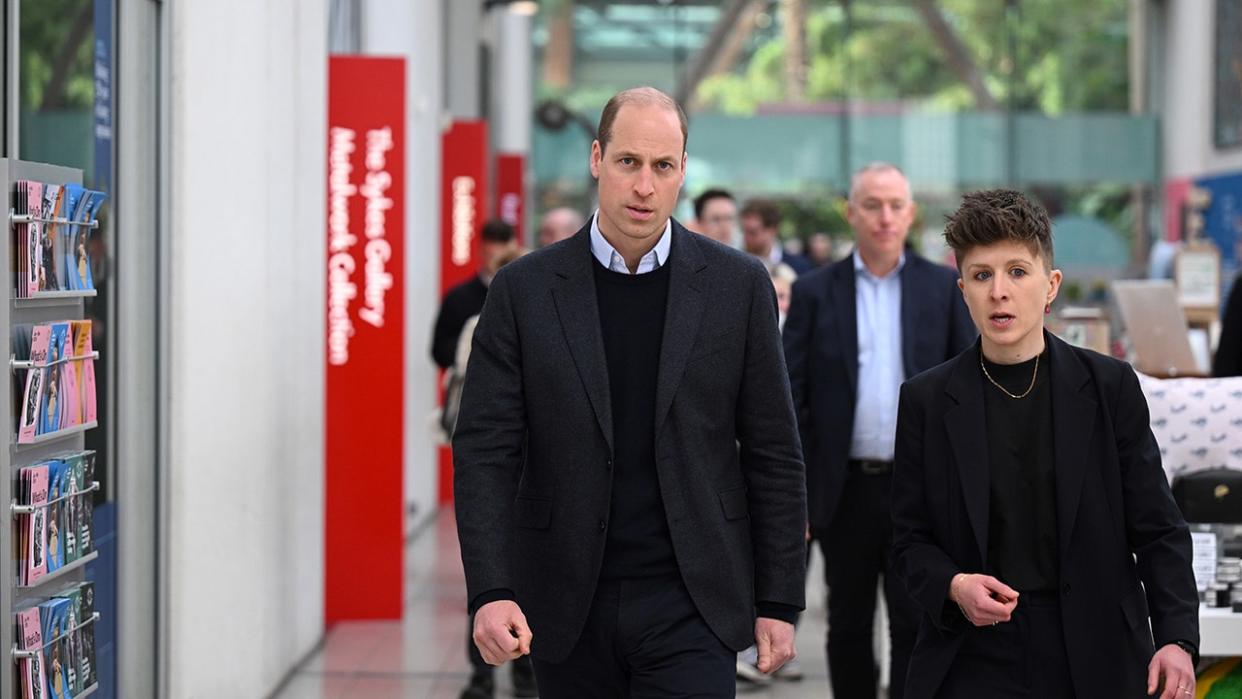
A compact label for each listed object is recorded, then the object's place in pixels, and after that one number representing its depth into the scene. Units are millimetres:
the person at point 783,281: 13122
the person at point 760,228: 15383
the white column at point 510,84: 34625
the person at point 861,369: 9312
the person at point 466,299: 14586
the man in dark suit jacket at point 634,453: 5773
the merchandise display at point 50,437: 6508
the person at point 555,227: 17406
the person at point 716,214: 14297
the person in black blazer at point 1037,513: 5758
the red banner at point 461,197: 22797
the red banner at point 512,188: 29219
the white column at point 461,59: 26953
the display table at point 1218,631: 7957
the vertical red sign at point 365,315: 14250
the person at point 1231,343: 11766
